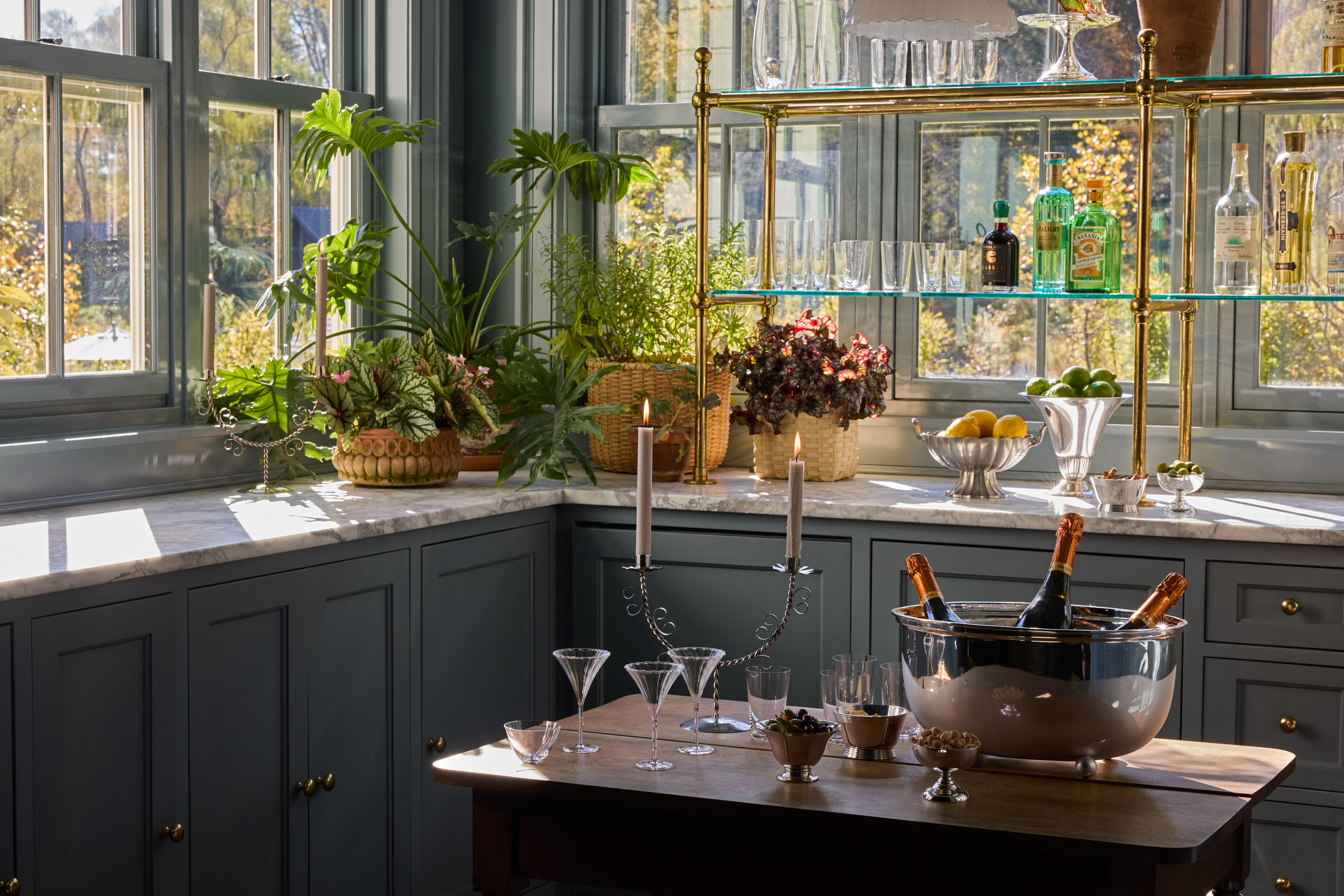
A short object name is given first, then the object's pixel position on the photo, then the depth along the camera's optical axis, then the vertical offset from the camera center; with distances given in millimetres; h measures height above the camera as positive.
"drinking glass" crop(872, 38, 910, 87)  3457 +705
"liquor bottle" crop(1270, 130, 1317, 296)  3213 +311
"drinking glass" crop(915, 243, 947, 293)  3404 +215
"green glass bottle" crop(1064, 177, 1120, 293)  3309 +255
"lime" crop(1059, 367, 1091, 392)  3277 -49
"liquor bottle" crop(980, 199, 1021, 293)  3389 +231
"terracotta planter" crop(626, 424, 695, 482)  3473 -242
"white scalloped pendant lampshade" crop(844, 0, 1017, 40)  2982 +726
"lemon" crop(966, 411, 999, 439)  3303 -150
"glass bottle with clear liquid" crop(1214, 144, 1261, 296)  3238 +271
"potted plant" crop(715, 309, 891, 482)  3439 -87
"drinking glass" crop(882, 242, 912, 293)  3457 +210
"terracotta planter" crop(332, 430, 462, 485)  3223 -241
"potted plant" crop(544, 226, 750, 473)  3553 +64
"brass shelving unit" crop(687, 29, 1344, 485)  3176 +595
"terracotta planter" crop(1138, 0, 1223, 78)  3238 +734
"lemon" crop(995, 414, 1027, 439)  3281 -164
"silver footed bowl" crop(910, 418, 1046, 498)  3248 -234
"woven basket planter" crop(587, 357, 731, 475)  3547 -146
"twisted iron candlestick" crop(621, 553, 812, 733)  3061 -586
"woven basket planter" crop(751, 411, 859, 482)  3477 -228
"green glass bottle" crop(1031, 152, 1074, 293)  3357 +293
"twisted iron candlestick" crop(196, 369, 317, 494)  3080 -180
